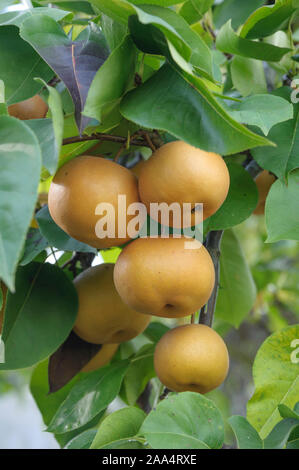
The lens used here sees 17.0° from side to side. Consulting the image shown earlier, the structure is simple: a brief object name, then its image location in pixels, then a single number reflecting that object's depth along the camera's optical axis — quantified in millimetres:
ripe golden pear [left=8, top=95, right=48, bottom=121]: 896
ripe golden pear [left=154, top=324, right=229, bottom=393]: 831
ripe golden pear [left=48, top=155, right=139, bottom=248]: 743
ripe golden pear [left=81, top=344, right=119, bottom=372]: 1009
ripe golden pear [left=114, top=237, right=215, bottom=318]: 768
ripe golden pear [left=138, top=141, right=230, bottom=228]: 740
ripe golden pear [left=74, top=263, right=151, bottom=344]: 921
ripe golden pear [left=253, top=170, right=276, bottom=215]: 1004
